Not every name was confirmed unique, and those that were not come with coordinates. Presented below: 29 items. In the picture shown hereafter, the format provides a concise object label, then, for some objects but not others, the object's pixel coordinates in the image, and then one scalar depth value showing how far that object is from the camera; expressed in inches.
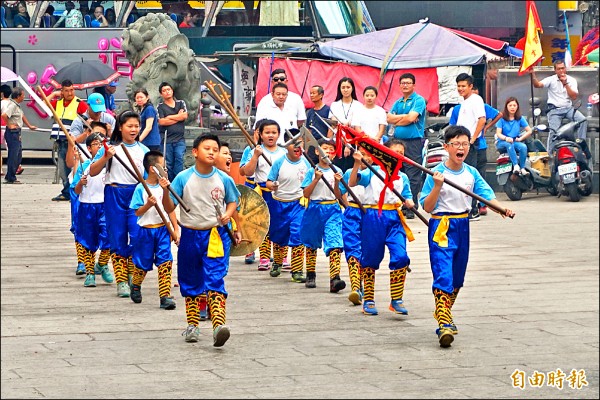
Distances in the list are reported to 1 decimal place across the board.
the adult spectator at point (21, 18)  940.0
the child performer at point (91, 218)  447.8
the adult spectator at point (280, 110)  523.2
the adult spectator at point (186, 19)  953.5
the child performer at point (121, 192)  414.9
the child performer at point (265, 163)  464.1
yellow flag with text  752.3
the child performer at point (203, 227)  335.9
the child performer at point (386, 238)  380.8
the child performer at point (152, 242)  396.8
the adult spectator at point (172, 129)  627.5
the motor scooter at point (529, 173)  701.9
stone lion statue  823.7
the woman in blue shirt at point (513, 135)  690.8
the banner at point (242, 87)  908.0
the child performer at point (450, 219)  340.5
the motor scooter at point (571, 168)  686.5
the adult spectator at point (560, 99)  729.6
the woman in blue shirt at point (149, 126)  576.1
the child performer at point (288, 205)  453.4
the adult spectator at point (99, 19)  942.4
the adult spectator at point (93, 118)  493.0
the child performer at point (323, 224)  428.5
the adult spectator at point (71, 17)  941.8
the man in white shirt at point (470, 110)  610.9
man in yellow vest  640.4
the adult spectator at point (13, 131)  812.6
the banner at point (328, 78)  840.3
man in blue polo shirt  614.9
